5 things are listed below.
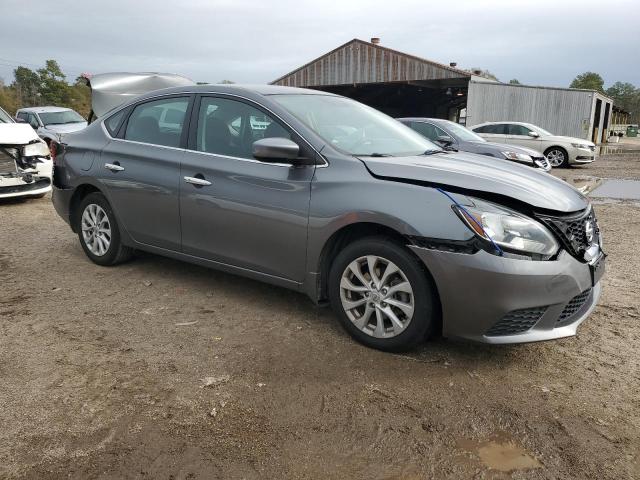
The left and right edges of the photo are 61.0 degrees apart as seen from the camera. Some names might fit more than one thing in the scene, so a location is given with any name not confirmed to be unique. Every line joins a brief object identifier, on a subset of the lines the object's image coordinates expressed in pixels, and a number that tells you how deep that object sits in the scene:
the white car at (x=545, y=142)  17.27
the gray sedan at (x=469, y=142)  10.75
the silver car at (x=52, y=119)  14.79
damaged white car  8.18
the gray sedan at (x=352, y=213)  3.01
